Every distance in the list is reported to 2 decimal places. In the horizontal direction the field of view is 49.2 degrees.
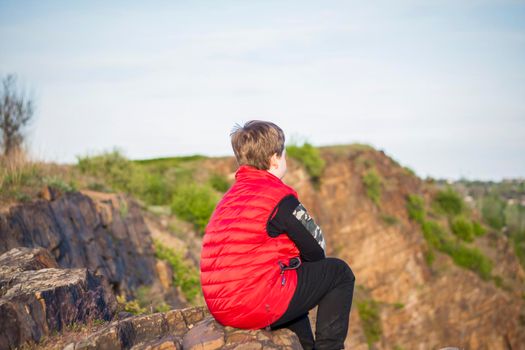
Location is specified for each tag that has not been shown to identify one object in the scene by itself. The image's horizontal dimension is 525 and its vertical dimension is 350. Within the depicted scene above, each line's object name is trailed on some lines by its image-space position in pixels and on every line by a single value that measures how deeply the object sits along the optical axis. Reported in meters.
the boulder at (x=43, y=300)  4.39
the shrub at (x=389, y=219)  31.77
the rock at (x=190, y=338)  3.89
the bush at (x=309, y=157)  30.50
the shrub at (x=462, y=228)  34.69
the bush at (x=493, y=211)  56.82
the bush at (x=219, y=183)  24.41
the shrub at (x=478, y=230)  35.97
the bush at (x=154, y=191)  19.27
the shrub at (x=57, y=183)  10.11
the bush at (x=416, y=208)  33.72
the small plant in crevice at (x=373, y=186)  32.38
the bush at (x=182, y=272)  12.29
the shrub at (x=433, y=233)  33.28
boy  3.90
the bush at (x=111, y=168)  17.66
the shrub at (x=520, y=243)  47.24
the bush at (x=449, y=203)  36.59
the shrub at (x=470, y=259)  32.81
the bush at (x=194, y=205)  17.19
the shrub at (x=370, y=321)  27.75
